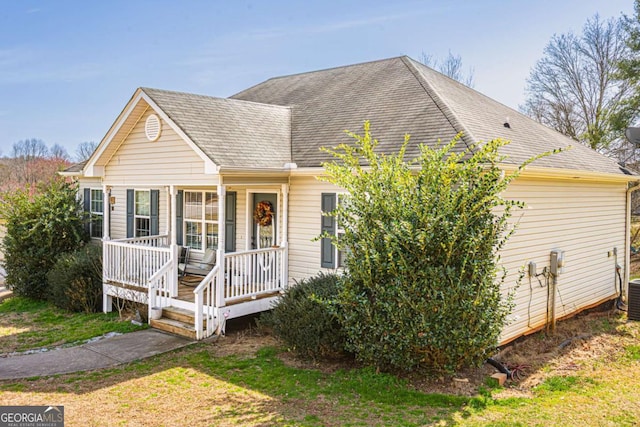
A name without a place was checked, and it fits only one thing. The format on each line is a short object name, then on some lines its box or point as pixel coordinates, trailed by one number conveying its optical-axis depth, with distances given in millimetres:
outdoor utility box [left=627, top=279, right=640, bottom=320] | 11898
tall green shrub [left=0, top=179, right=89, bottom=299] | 13414
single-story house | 9578
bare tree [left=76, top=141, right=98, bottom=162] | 54656
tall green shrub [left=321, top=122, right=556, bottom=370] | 6680
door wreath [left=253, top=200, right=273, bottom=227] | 11234
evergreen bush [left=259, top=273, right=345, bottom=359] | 7738
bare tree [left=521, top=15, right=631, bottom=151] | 27875
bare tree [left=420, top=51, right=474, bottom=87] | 34094
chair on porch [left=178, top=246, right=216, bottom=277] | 11891
